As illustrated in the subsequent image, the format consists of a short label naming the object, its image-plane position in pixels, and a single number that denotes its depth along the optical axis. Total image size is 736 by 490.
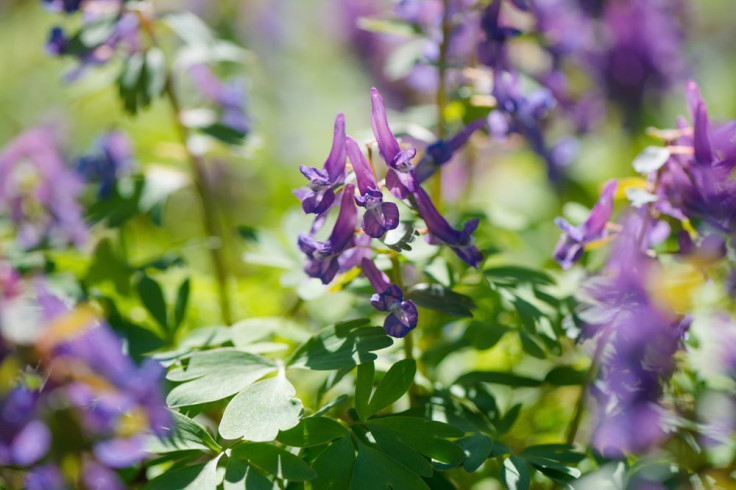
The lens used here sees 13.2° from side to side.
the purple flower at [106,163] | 0.82
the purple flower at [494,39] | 0.79
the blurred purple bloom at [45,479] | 0.71
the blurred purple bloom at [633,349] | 0.74
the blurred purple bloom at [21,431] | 0.72
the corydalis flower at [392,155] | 0.73
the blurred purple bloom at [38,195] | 0.81
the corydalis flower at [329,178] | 0.73
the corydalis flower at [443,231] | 0.73
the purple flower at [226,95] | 0.83
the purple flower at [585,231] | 0.75
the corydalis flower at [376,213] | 0.72
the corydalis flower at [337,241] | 0.73
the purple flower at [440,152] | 0.75
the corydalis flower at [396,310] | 0.72
